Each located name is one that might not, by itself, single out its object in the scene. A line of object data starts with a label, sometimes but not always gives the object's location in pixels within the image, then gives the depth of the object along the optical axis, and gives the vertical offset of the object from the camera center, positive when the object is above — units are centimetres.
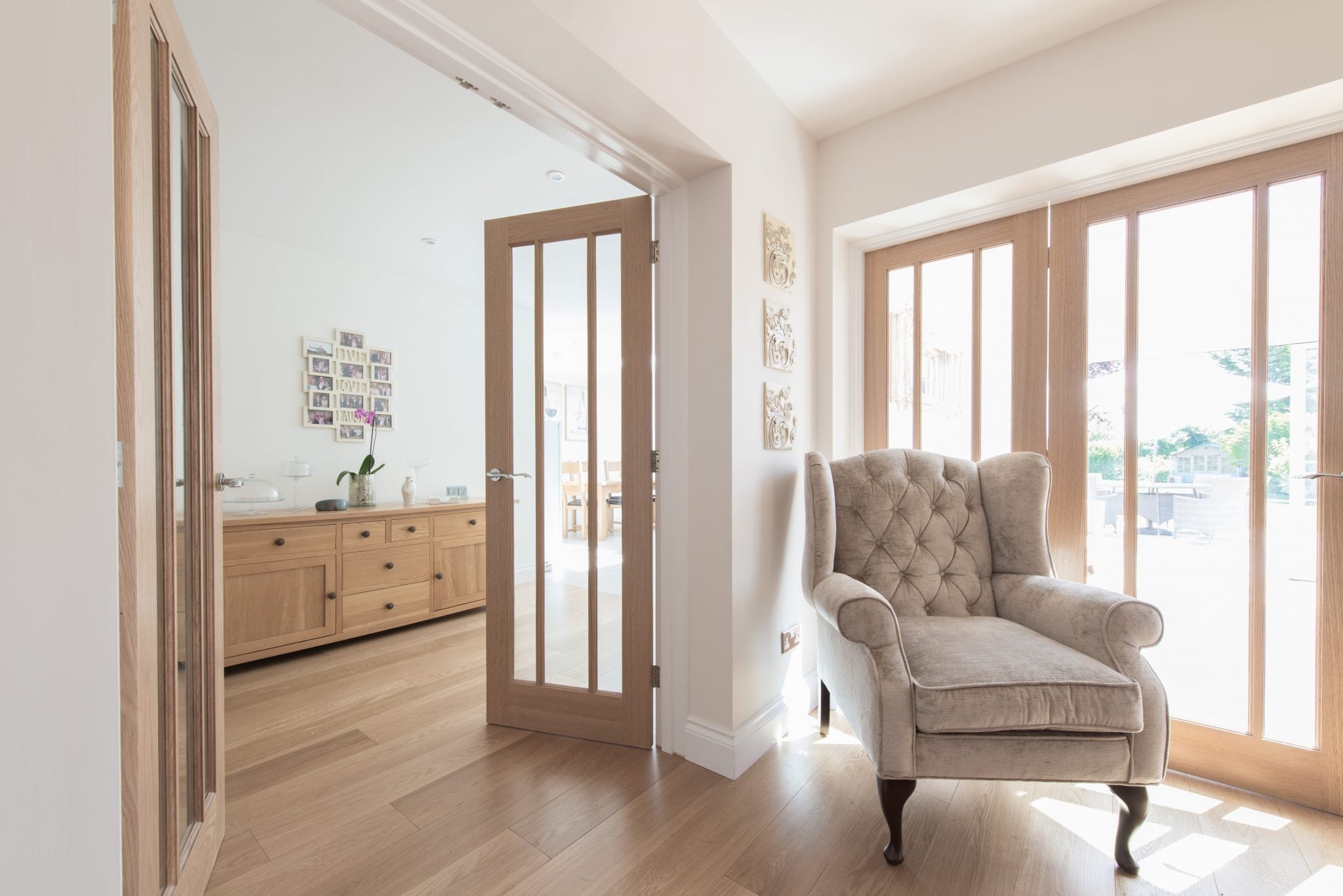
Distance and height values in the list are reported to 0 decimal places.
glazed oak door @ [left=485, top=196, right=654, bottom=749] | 201 -11
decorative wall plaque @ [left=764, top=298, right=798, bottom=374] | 207 +41
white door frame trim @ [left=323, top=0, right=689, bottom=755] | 184 +16
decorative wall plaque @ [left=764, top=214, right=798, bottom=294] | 208 +75
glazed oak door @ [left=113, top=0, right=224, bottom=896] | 90 -2
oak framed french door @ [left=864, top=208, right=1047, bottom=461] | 210 +43
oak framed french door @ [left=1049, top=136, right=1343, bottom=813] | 161 +1
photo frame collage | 351 +43
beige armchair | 131 -58
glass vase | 353 -30
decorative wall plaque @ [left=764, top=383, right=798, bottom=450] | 206 +10
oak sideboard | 274 -74
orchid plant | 353 +1
